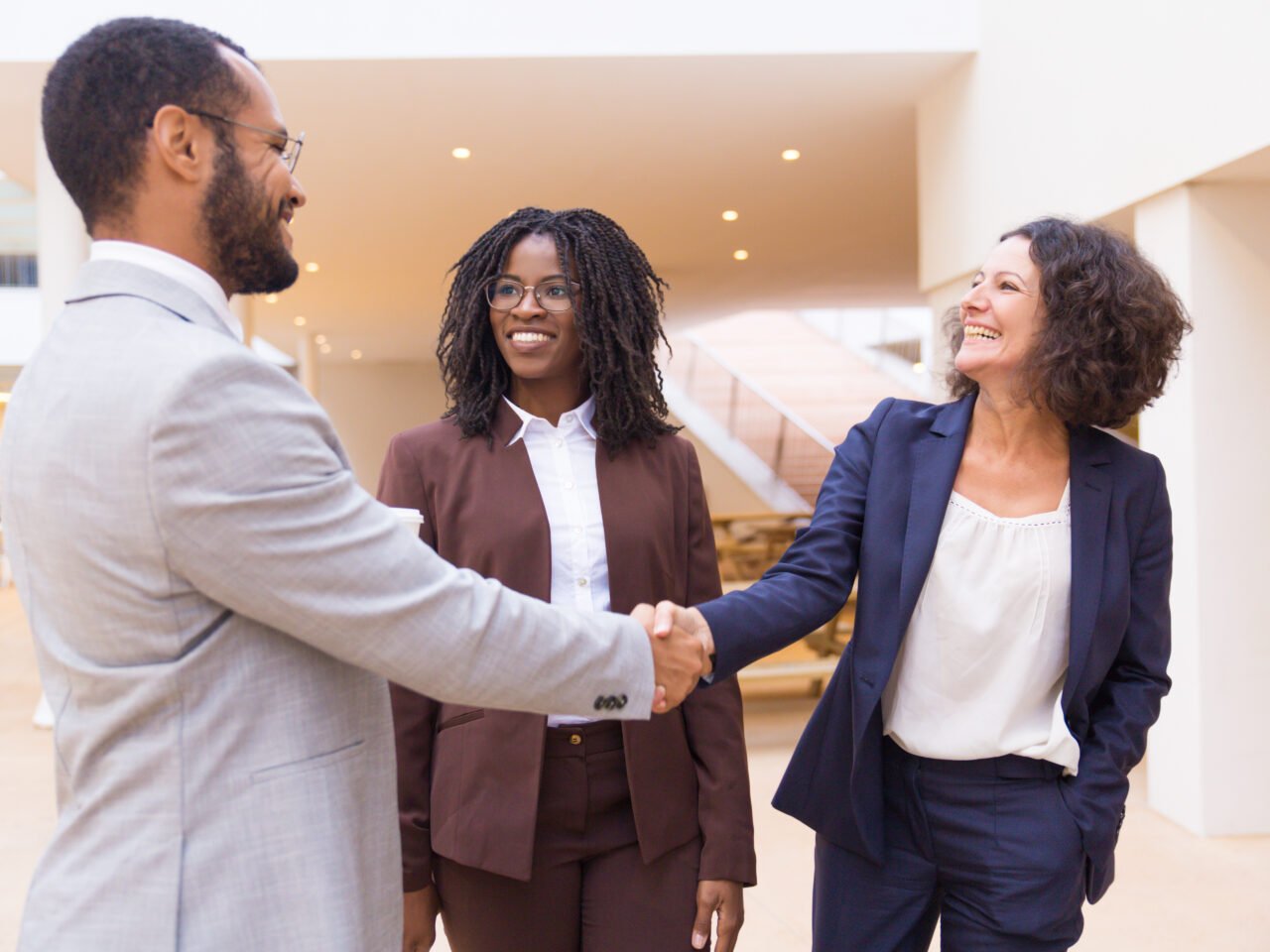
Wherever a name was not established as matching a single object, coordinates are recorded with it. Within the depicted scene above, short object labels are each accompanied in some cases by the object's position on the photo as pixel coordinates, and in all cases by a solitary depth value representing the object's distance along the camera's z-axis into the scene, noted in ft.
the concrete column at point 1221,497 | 13.91
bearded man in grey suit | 3.64
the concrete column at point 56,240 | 20.29
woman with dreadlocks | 5.80
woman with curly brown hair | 5.74
